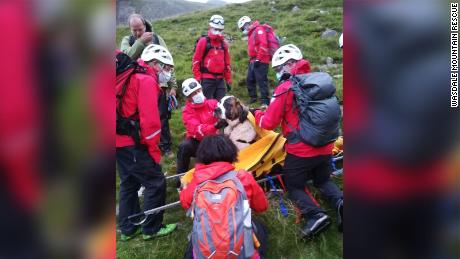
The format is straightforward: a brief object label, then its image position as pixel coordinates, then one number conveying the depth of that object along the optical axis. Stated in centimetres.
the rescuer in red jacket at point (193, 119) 620
